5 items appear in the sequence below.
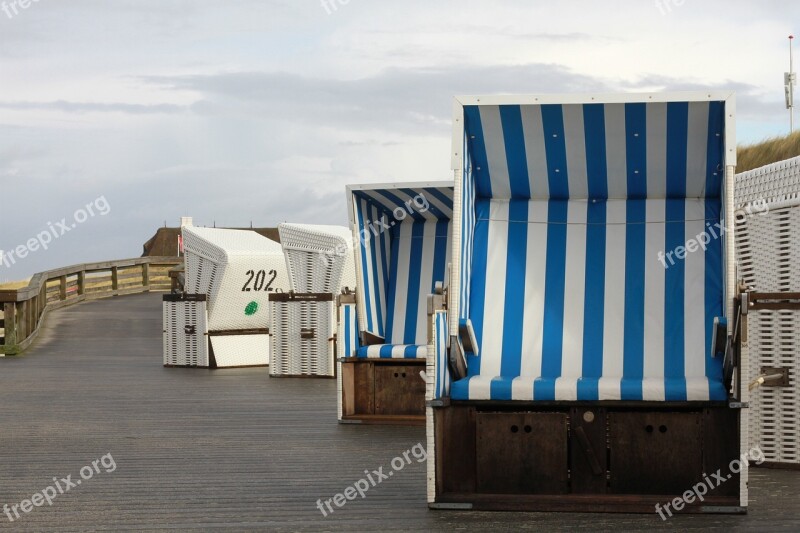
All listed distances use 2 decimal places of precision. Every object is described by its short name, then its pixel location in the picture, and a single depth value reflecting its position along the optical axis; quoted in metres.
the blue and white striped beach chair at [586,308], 5.04
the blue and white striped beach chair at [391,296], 8.20
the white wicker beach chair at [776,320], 5.89
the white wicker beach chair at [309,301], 11.77
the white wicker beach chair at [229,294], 13.67
